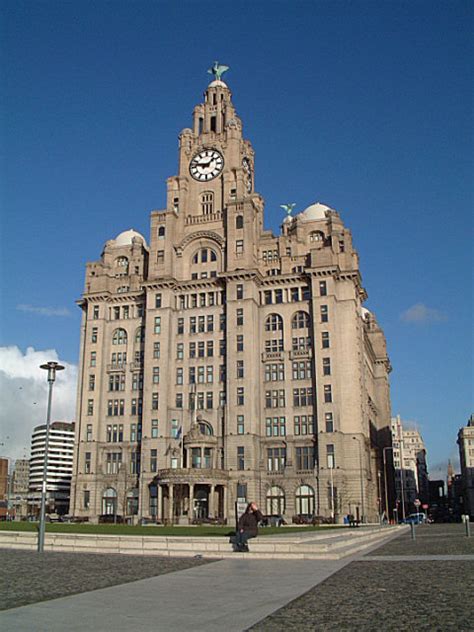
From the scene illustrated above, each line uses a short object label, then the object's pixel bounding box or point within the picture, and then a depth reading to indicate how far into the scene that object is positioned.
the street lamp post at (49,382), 35.89
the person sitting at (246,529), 30.42
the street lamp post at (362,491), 94.25
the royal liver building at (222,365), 96.75
